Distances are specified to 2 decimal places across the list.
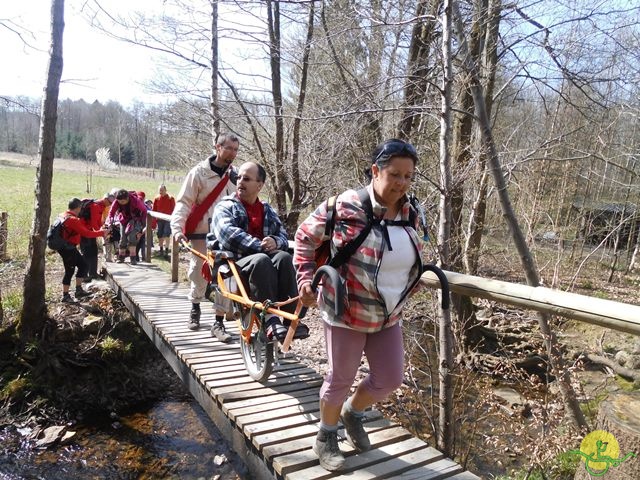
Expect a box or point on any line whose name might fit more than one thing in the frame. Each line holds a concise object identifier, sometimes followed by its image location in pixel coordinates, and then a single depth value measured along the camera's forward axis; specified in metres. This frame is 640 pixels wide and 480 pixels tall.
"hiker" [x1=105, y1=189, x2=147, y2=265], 9.76
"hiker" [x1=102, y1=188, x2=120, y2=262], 10.56
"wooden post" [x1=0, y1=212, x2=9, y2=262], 11.08
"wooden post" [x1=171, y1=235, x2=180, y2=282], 8.38
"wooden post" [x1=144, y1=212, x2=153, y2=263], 10.32
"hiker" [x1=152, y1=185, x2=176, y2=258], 12.41
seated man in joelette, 3.54
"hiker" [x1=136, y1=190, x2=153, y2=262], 10.24
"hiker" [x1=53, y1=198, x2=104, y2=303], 7.35
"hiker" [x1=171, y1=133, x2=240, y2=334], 4.52
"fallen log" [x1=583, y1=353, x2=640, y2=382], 7.34
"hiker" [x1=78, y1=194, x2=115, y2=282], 8.30
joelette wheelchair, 3.50
